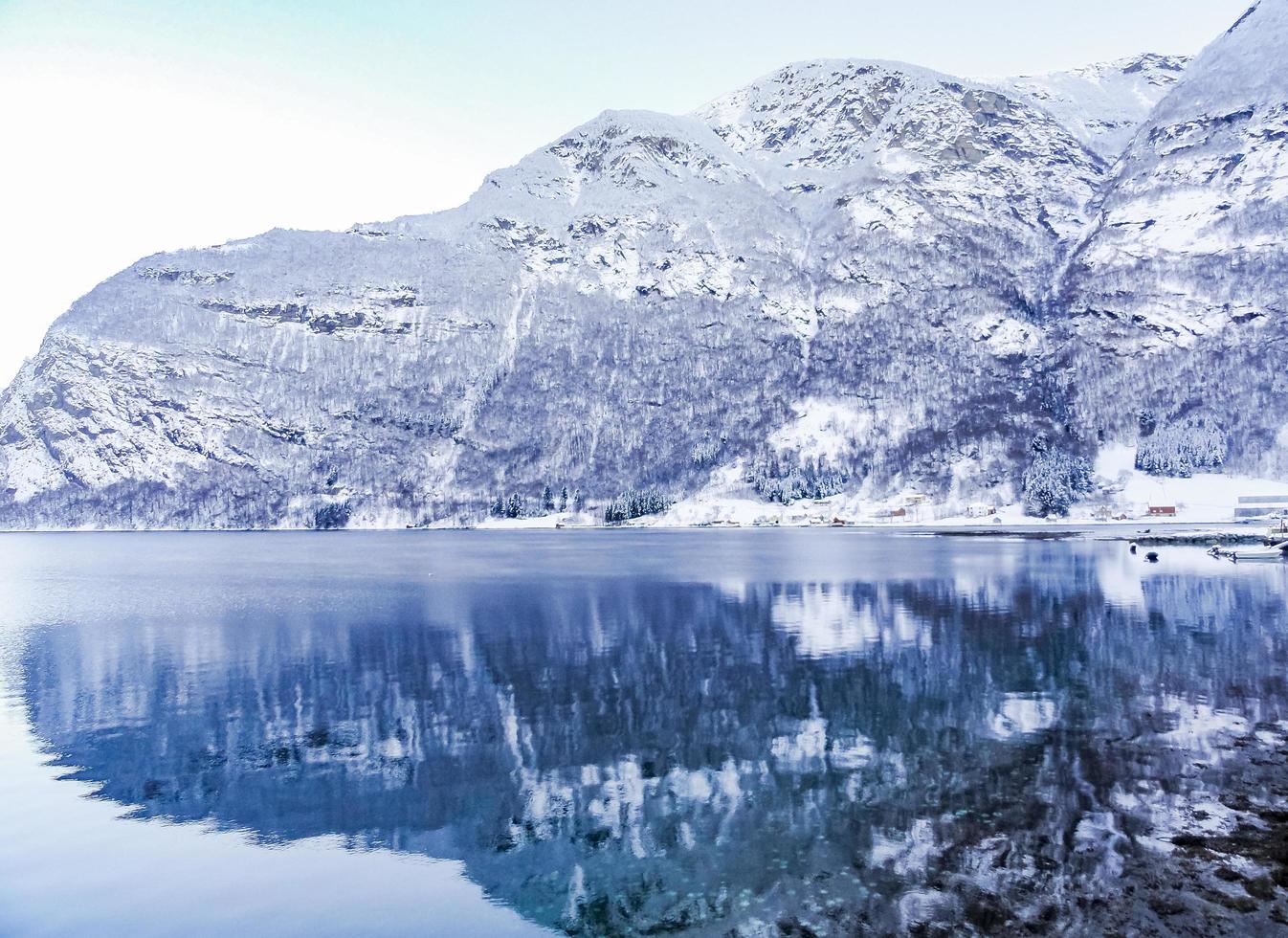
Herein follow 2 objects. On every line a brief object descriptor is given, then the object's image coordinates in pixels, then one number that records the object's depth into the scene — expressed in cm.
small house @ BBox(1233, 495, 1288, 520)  18395
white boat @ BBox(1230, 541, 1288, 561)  9962
